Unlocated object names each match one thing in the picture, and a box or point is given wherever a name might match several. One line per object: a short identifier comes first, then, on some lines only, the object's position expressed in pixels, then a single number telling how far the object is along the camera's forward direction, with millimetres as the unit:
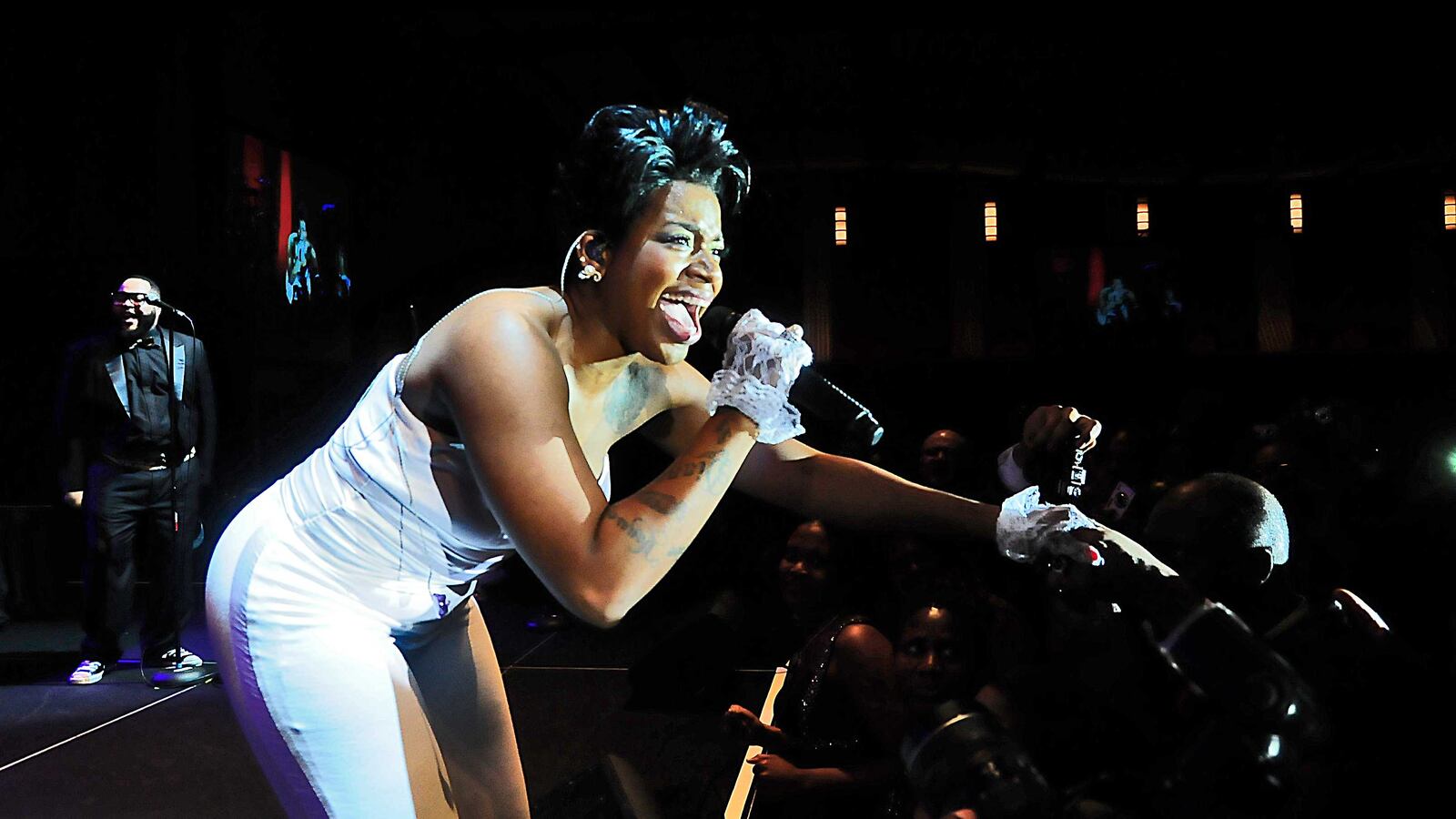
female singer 1301
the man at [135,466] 4770
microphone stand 4652
